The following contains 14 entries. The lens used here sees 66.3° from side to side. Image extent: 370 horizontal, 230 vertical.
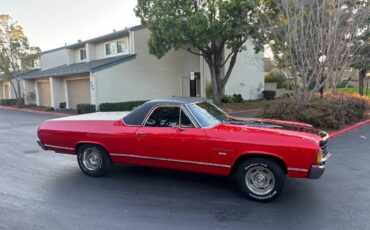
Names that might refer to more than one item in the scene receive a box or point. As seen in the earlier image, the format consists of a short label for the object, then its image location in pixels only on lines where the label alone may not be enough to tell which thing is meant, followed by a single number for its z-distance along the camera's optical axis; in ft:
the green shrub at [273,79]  96.26
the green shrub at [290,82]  40.26
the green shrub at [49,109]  73.81
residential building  64.08
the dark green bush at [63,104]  75.77
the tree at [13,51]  85.61
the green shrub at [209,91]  75.36
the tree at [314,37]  36.38
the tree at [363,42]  45.58
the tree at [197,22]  52.06
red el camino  14.79
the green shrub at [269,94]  86.84
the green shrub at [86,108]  60.54
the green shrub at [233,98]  75.31
